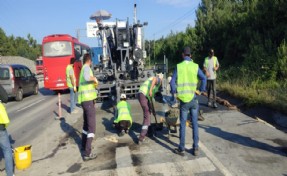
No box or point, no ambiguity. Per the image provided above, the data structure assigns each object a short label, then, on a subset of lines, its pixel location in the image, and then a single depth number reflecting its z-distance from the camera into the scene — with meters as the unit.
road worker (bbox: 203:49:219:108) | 7.02
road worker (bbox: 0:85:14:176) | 3.40
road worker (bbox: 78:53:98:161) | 4.22
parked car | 10.64
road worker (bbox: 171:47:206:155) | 4.03
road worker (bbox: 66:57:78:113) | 7.50
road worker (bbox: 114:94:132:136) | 5.23
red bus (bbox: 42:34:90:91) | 12.70
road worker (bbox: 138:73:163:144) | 4.71
